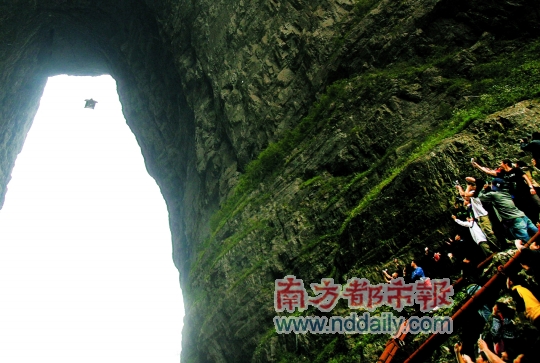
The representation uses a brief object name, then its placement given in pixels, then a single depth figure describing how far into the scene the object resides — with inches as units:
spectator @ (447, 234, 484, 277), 301.0
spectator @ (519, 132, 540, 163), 286.8
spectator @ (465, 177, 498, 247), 316.2
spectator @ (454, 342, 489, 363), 227.3
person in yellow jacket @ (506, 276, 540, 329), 198.3
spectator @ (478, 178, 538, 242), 268.4
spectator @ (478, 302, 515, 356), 219.5
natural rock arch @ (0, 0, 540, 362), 510.6
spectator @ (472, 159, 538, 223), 287.3
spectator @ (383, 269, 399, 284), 355.2
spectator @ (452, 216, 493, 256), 301.3
